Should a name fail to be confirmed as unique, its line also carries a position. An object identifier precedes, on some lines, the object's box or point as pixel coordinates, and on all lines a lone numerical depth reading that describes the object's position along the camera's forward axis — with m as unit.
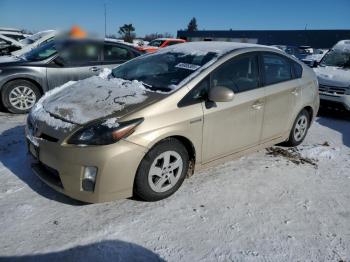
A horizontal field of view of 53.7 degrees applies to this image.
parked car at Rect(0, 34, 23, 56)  10.47
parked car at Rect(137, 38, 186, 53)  17.45
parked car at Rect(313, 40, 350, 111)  7.50
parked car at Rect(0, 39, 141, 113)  6.56
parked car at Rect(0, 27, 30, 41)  15.31
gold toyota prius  3.04
